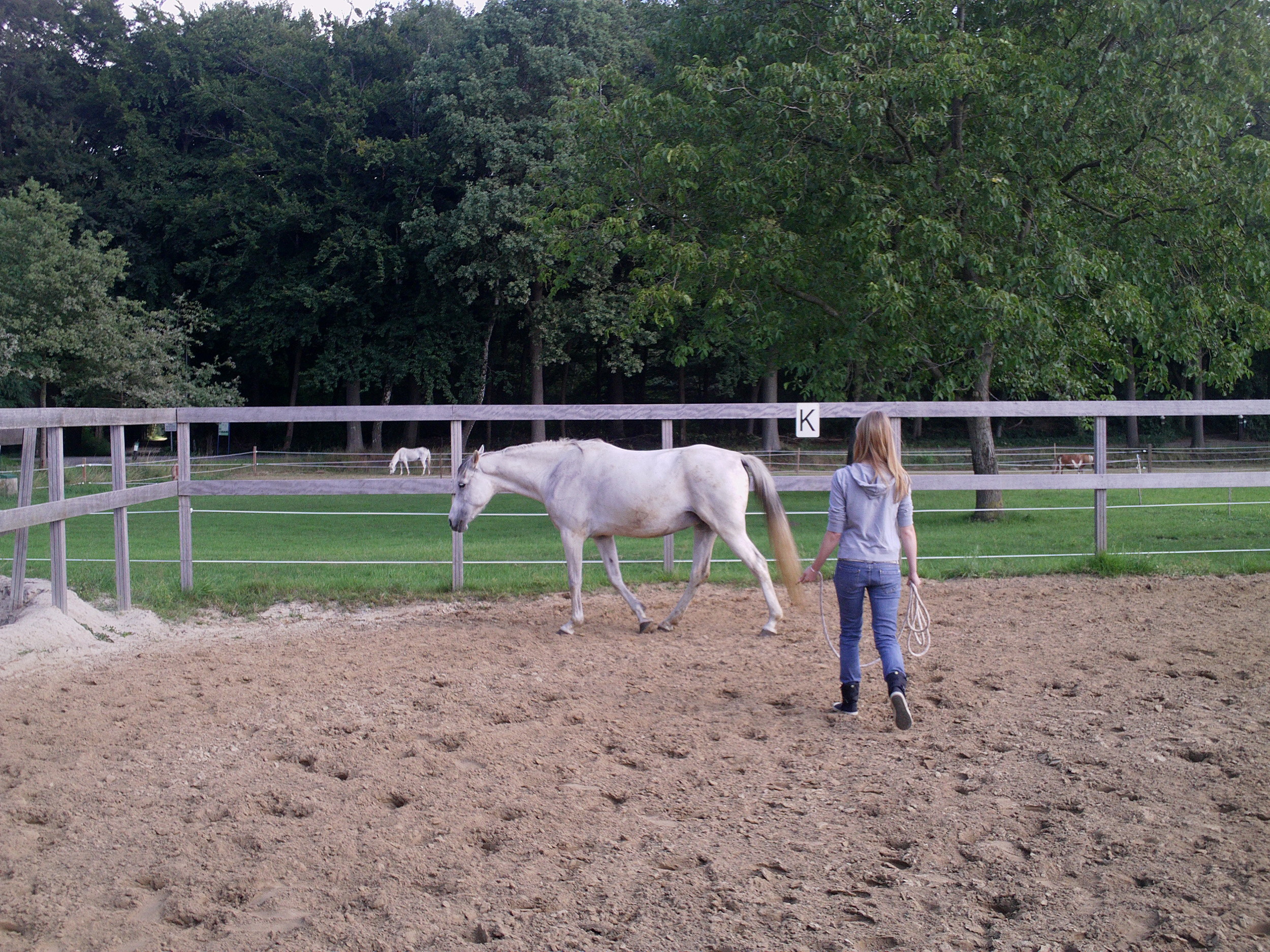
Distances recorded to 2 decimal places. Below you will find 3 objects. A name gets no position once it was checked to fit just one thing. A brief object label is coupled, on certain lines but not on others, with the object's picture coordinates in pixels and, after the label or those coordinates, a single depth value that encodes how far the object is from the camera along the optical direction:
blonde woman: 4.48
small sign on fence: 8.21
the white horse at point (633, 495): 6.51
